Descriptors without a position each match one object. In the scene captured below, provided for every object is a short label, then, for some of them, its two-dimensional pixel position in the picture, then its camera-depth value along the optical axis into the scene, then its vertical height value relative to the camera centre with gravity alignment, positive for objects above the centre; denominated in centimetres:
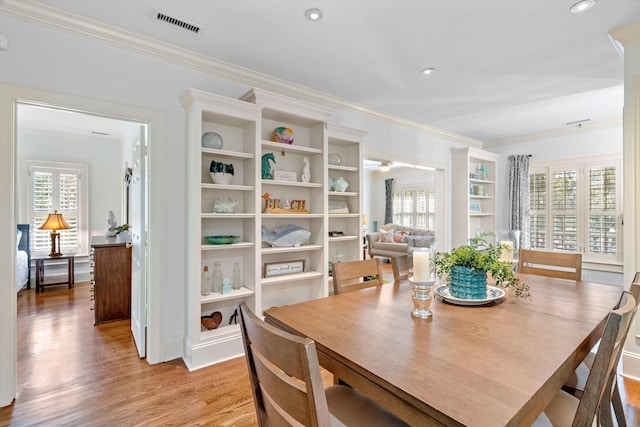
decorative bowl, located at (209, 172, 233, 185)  270 +31
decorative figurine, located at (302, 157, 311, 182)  329 +45
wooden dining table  79 -47
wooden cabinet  349 -78
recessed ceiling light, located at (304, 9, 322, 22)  209 +136
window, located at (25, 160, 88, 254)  520 +22
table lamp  494 -22
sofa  734 -68
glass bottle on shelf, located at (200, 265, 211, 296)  270 -61
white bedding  432 -81
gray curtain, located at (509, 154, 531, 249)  527 +28
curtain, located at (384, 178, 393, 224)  985 +37
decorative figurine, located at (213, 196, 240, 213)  273 +7
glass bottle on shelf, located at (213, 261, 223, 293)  280 -61
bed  466 -60
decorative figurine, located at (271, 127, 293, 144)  310 +78
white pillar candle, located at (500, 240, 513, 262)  185 -24
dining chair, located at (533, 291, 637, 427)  89 -44
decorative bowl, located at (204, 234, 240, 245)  268 -23
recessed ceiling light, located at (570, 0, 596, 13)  199 +136
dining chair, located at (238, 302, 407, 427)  74 -47
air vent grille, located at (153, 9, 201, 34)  214 +138
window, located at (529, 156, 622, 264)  457 +9
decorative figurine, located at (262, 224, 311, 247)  308 -23
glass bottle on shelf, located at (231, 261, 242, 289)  293 -64
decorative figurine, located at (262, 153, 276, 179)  303 +47
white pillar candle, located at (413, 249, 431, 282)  144 -26
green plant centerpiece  157 -30
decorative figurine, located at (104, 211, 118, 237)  455 -21
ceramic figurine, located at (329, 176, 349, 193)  359 +32
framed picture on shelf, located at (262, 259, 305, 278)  308 -57
